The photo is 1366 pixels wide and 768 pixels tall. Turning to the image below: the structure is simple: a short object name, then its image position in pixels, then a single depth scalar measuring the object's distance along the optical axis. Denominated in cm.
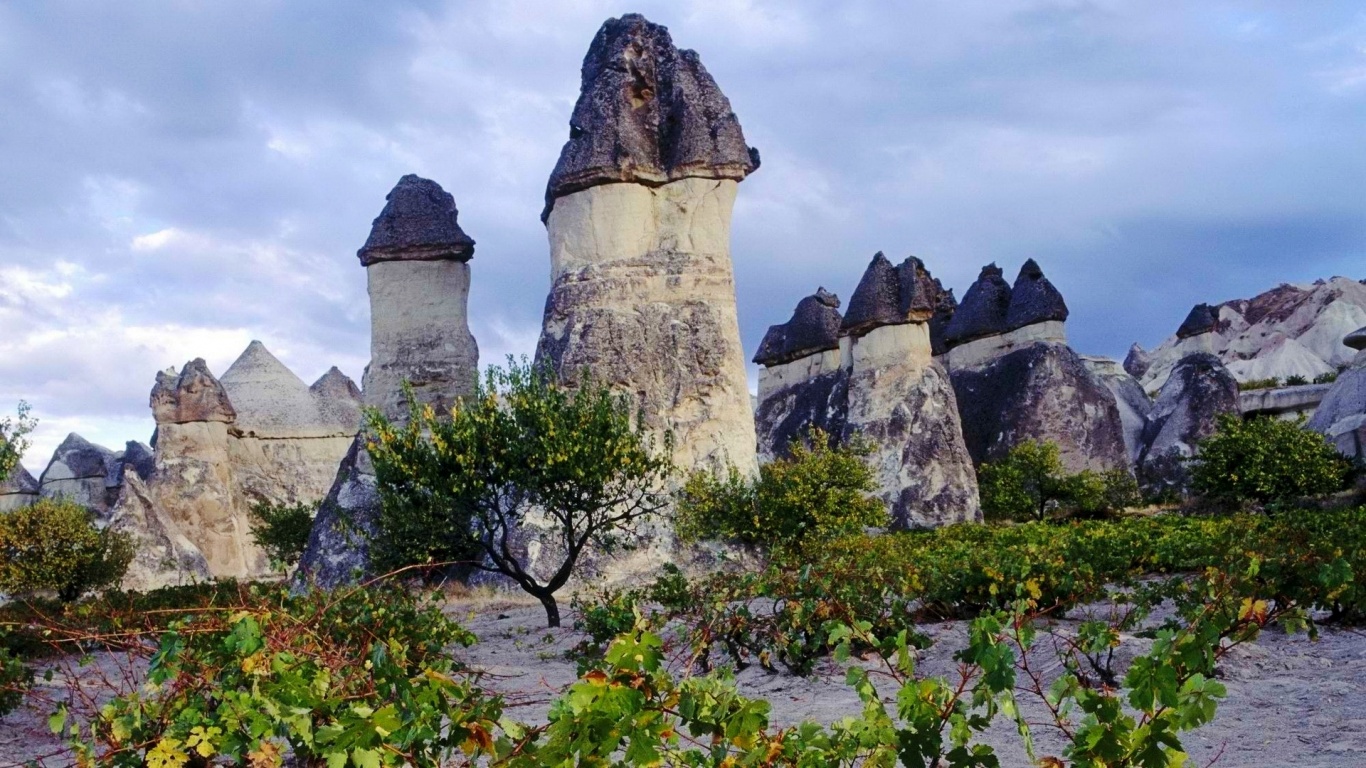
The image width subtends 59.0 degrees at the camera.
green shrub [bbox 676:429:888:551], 1544
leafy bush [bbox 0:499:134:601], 1953
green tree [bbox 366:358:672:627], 1229
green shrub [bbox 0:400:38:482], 1903
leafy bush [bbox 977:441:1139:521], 2391
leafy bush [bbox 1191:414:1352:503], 1975
